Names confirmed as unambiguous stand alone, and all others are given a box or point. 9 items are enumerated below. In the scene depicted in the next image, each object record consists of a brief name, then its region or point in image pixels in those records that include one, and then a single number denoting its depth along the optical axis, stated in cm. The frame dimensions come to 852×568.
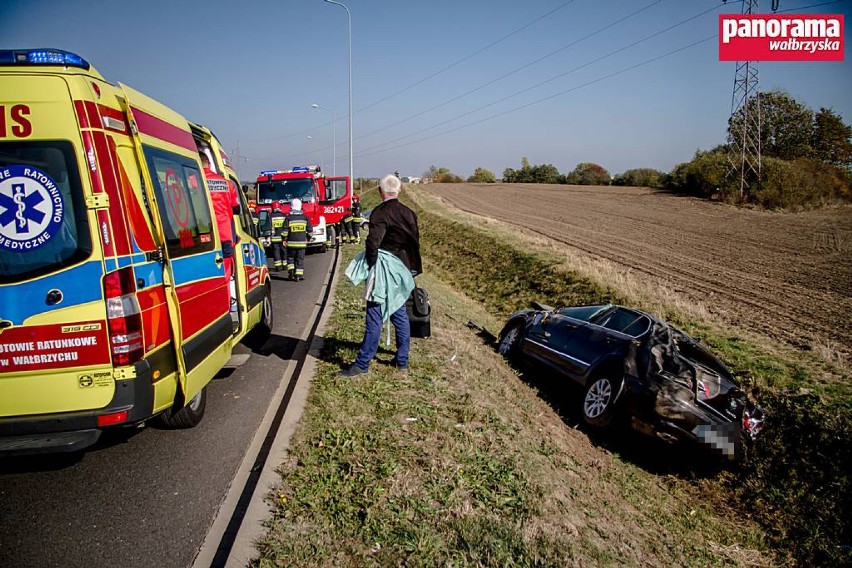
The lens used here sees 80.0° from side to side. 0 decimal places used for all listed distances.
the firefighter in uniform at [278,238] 1202
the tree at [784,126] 5053
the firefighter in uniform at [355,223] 2053
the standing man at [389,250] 508
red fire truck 1717
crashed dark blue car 520
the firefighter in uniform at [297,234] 1159
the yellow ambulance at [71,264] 303
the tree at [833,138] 5016
